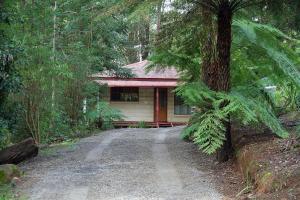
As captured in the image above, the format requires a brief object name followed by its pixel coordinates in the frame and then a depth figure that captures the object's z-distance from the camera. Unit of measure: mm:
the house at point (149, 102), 26109
